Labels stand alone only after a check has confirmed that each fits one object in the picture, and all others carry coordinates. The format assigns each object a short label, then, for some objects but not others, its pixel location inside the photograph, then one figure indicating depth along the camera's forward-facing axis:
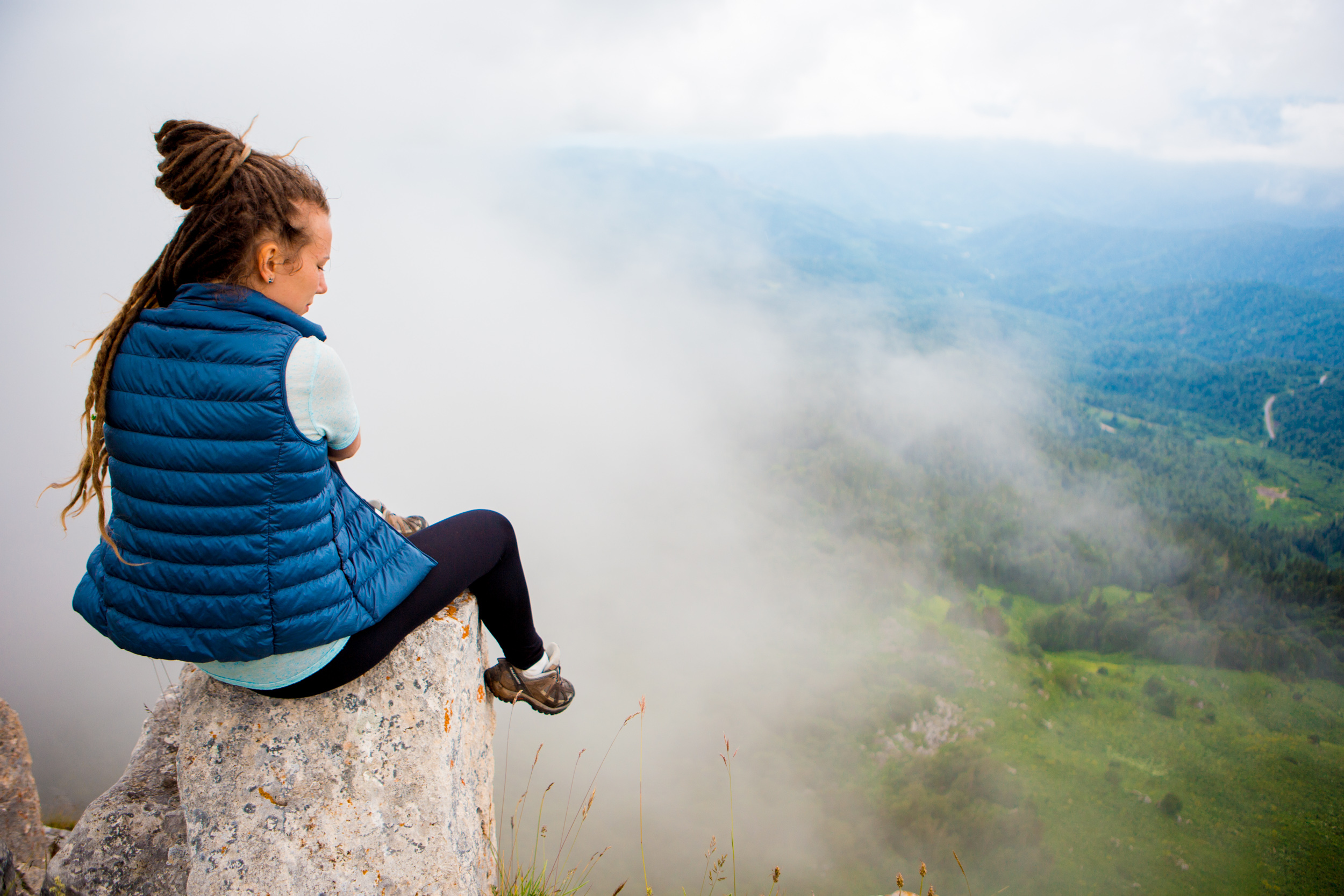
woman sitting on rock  2.02
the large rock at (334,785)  2.62
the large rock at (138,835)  3.32
